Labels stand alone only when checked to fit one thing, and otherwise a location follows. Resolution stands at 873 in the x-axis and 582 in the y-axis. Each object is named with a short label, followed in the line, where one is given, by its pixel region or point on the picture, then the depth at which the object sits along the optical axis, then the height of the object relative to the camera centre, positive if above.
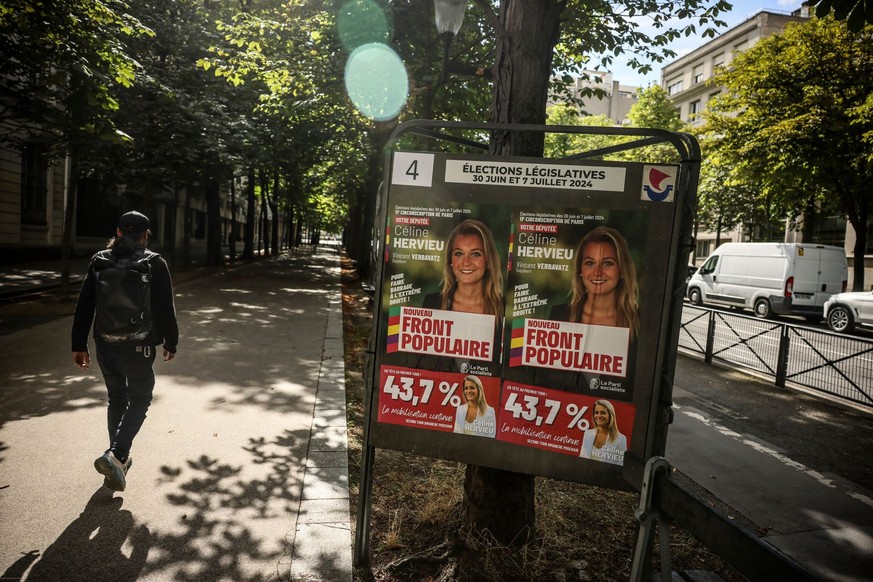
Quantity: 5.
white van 17.66 +0.00
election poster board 2.68 -0.28
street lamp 5.38 +2.30
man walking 3.91 -0.75
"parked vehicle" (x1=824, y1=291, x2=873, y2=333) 14.62 -0.78
